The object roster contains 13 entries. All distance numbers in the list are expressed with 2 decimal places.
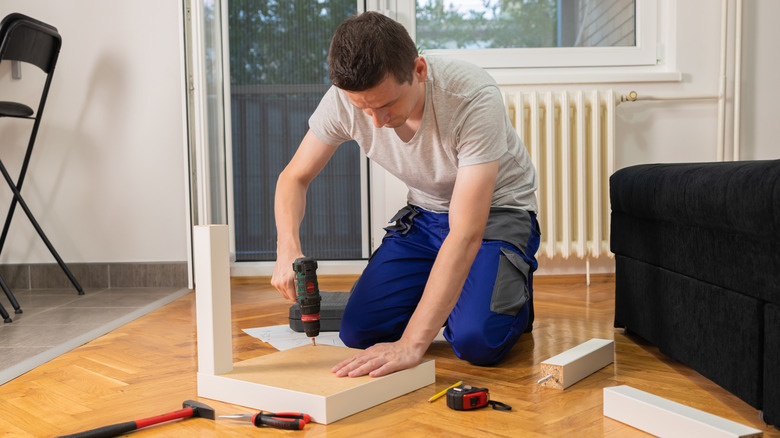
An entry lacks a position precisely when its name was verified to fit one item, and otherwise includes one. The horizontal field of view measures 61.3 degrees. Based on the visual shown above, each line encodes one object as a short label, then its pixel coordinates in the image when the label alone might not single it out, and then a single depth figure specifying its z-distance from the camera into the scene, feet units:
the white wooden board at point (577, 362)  4.74
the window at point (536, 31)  10.27
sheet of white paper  6.46
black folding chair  8.49
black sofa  3.72
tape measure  4.27
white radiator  9.64
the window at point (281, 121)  10.82
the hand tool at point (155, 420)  3.81
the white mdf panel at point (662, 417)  3.44
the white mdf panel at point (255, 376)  4.16
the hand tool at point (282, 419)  3.96
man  4.50
